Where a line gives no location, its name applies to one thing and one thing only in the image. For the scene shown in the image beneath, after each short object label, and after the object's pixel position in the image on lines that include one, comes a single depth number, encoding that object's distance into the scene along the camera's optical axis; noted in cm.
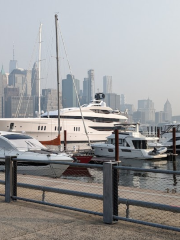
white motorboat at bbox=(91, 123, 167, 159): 3947
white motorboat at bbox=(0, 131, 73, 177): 1828
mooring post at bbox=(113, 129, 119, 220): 649
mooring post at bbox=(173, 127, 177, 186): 3886
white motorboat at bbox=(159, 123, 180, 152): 4950
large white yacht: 5650
